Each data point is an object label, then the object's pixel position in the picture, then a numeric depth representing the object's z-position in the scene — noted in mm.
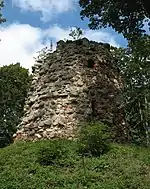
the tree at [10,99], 20797
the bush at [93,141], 8523
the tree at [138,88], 19438
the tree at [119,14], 14289
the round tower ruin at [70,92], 10523
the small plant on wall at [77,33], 19105
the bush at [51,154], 8102
